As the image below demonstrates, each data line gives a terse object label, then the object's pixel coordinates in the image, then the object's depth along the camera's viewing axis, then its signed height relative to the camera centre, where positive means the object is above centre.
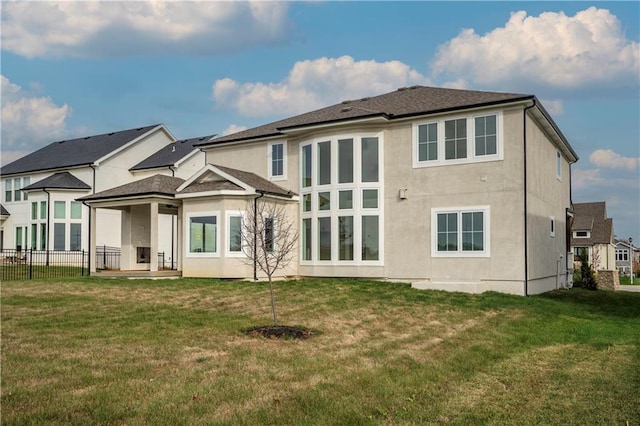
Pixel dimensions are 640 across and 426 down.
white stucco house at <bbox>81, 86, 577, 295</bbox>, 17.62 +1.40
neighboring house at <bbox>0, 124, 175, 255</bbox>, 31.44 +2.80
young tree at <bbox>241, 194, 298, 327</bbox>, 18.70 +0.40
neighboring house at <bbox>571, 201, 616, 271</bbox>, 54.44 +0.16
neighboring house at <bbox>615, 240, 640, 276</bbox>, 76.40 -3.17
